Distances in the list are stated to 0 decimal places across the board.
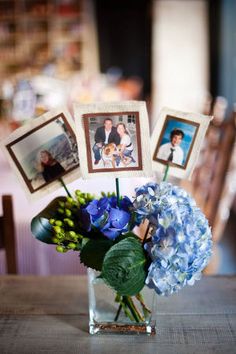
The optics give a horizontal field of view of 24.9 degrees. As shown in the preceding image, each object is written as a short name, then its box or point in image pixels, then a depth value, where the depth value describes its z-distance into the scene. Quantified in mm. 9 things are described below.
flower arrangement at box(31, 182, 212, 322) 867
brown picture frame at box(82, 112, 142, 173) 958
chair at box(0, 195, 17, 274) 1371
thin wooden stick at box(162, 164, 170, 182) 1064
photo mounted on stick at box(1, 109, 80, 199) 1014
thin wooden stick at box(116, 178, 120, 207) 959
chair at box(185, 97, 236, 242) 2377
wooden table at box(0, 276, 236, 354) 944
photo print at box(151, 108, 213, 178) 1031
